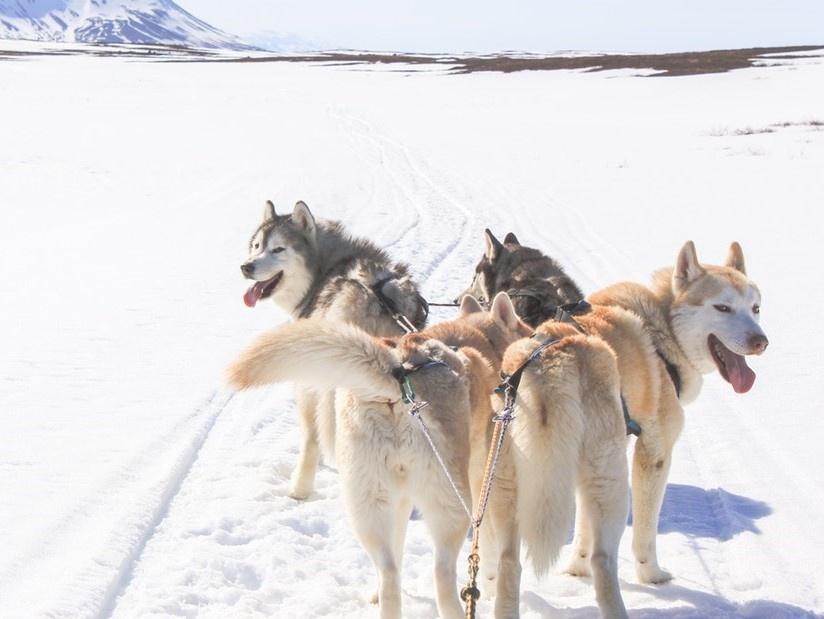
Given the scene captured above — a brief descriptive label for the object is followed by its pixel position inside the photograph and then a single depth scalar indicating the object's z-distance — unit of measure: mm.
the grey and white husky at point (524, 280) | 5285
